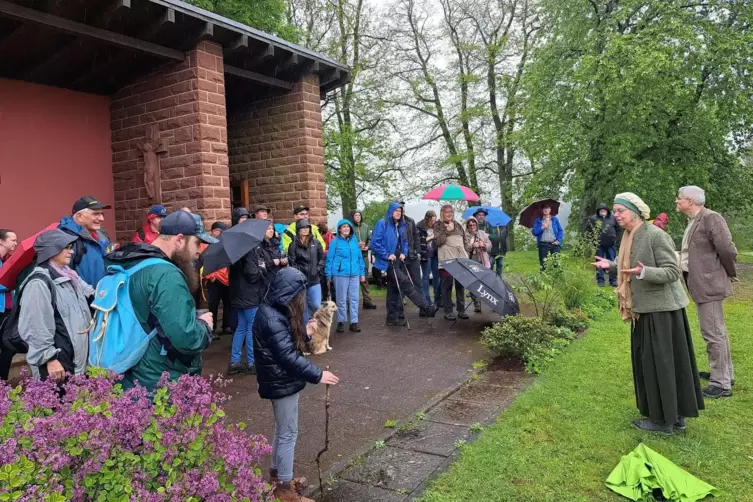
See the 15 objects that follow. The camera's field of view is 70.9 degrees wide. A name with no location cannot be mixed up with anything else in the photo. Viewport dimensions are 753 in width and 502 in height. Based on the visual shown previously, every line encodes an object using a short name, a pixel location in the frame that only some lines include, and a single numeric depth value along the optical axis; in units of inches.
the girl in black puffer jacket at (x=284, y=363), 121.8
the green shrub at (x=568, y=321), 301.1
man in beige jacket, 188.7
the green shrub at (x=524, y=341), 236.5
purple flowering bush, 68.6
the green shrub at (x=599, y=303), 338.0
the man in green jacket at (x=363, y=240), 408.0
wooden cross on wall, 279.4
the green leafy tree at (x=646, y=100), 589.6
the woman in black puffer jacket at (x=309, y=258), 292.8
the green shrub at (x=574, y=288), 332.2
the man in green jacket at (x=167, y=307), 103.5
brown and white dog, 221.4
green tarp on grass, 125.2
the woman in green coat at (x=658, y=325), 156.9
